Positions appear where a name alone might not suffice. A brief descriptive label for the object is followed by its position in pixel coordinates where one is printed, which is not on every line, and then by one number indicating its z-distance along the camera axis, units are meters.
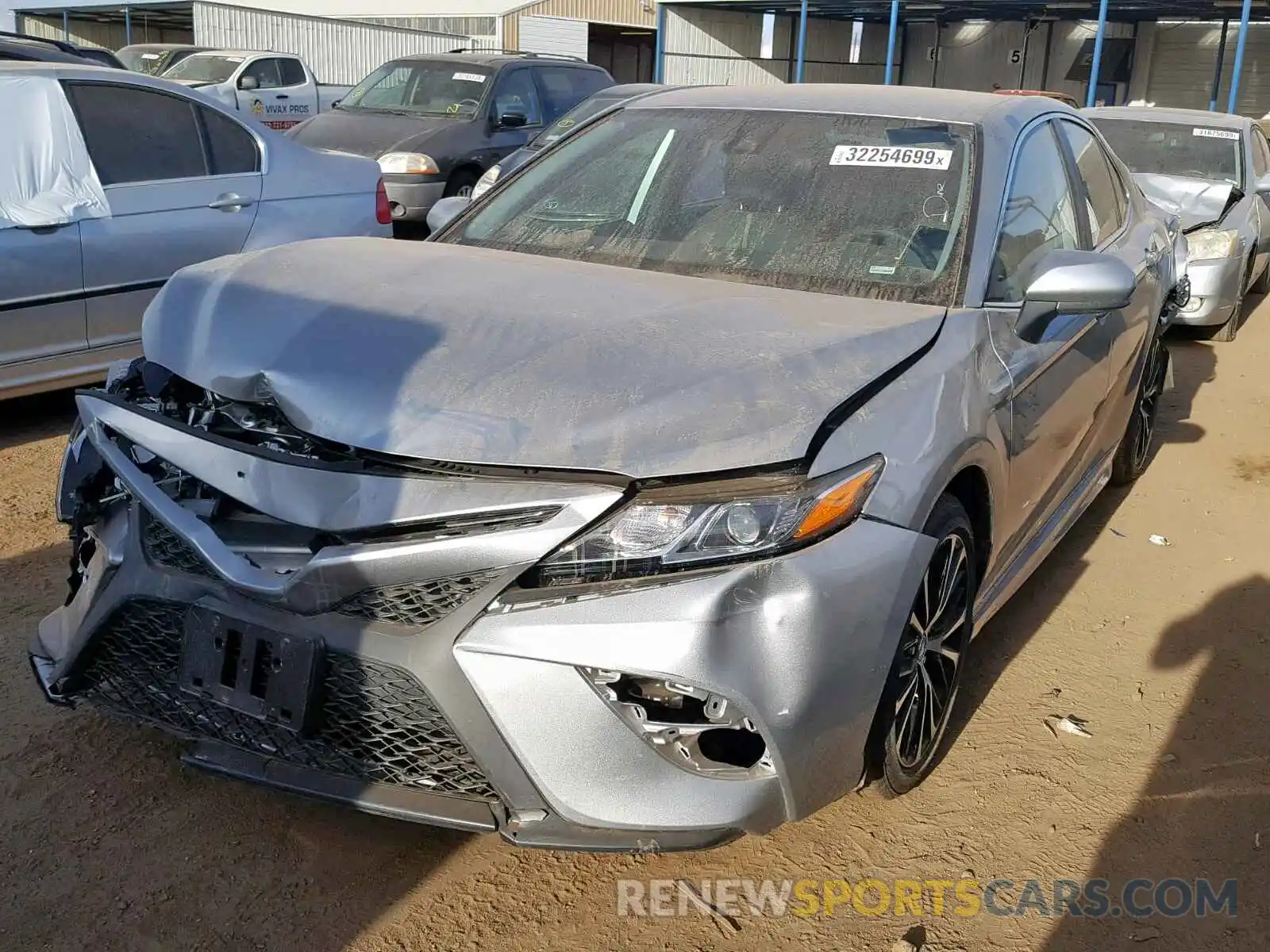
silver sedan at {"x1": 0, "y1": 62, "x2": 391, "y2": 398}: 5.20
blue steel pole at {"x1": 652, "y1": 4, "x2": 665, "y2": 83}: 28.14
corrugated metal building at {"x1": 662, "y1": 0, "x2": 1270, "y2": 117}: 30.20
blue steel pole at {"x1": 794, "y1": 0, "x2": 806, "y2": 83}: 24.83
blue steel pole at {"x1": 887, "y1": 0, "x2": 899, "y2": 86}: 22.00
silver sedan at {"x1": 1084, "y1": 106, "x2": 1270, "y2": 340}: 8.50
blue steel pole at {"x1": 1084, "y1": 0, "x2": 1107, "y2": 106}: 20.47
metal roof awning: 25.03
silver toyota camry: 2.30
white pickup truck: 18.52
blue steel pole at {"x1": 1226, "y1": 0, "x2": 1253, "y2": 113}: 18.97
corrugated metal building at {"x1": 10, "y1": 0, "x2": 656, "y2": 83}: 32.19
